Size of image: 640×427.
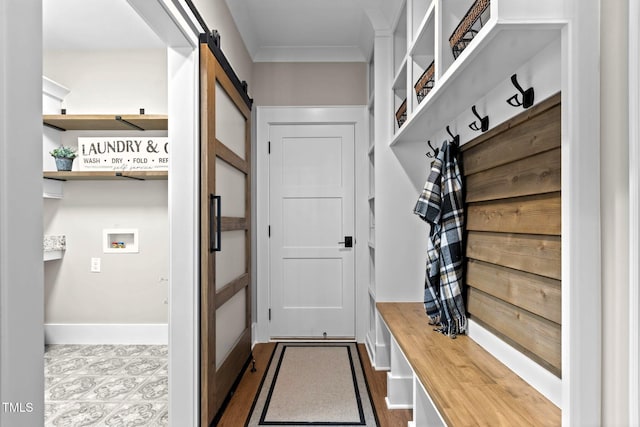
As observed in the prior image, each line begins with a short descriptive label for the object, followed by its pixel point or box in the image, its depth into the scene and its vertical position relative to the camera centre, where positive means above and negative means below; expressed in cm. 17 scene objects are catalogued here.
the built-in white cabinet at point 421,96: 125 +50
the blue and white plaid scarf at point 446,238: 212 -11
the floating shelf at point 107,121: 322 +70
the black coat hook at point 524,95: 144 +40
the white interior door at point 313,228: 407 -12
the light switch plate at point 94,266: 354 -41
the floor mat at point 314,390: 246 -115
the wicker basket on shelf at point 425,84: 200 +63
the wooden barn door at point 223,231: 216 -10
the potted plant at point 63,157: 328 +43
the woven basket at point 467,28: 139 +65
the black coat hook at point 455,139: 222 +39
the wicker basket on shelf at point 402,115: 271 +65
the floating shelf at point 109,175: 328 +30
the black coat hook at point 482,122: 183 +39
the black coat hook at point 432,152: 254 +38
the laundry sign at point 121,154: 335 +47
